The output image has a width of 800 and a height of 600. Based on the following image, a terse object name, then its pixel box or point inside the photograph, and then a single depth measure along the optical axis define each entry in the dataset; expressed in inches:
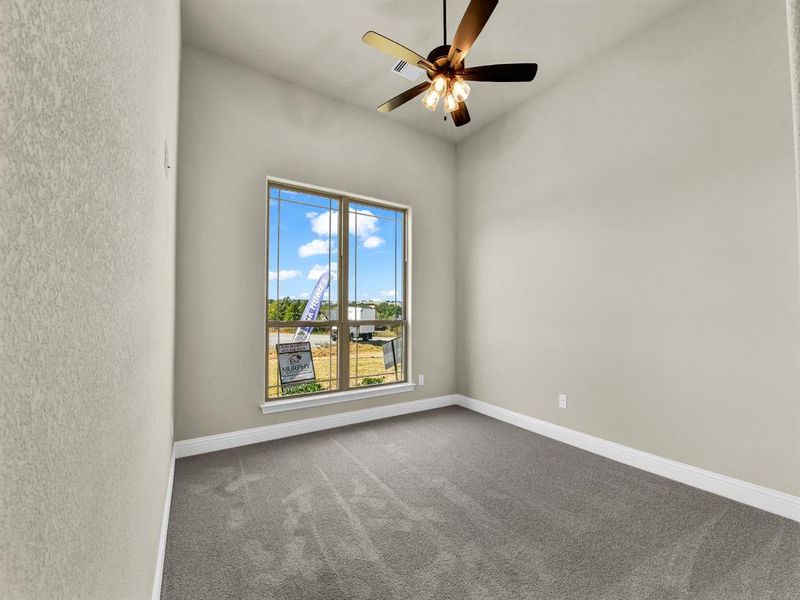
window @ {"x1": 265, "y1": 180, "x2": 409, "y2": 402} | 132.2
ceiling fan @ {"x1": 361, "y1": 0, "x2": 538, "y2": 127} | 78.0
